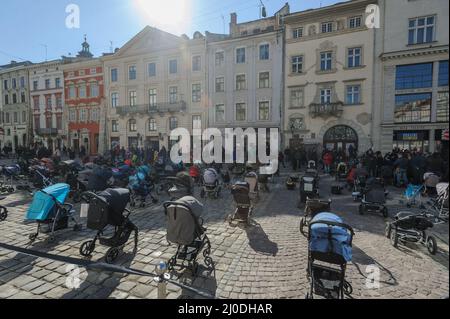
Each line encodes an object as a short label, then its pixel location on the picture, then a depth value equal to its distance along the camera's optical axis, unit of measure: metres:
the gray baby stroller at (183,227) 4.09
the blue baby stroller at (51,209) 5.23
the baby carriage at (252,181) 8.78
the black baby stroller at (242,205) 6.50
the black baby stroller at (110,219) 4.54
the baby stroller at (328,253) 3.46
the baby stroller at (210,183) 9.36
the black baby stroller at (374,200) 7.27
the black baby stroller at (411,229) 5.11
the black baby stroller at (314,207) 6.06
